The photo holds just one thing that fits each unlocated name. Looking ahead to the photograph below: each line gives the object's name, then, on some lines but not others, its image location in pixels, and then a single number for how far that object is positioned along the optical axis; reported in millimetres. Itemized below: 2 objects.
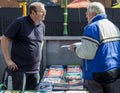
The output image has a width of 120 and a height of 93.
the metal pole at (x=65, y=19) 7854
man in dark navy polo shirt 4832
